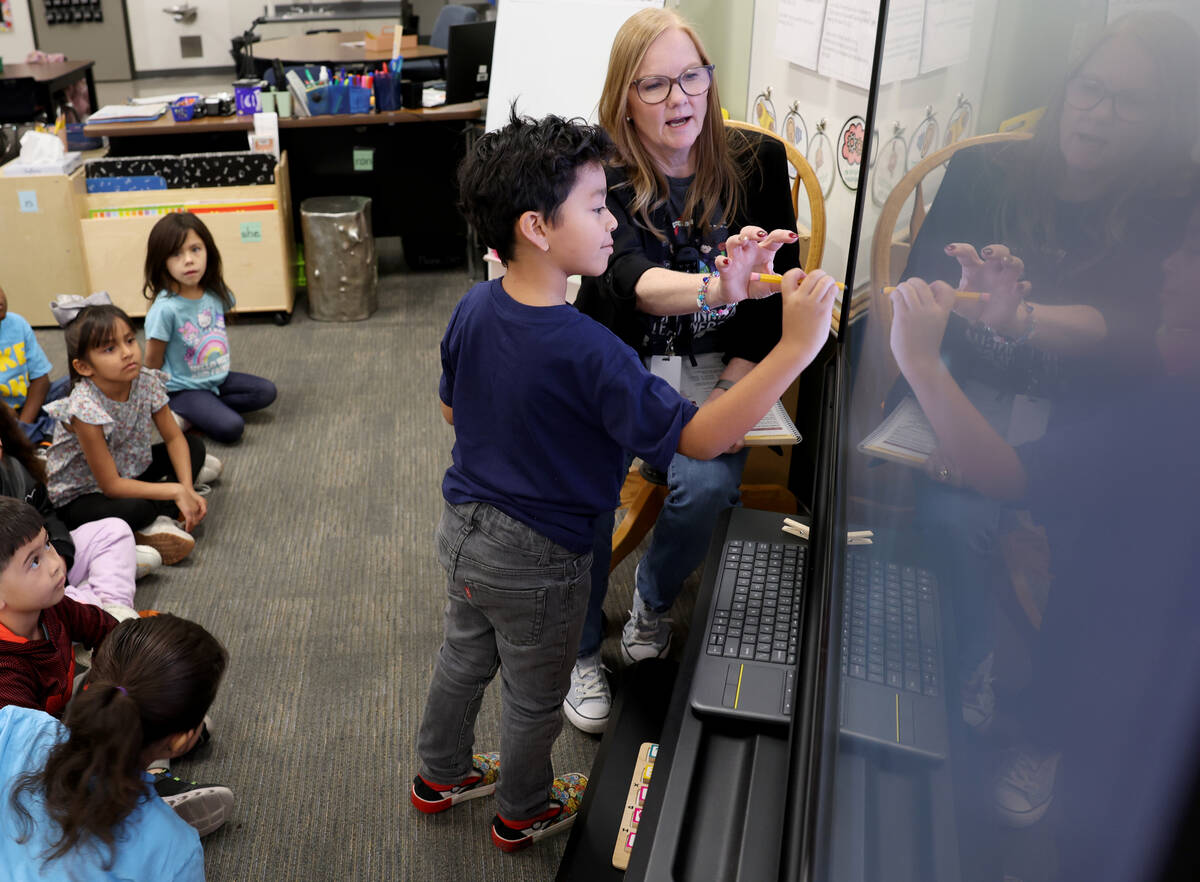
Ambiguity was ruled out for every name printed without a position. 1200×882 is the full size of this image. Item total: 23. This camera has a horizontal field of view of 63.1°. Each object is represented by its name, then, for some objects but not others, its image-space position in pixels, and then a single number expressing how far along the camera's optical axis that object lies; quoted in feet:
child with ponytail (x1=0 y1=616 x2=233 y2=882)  4.05
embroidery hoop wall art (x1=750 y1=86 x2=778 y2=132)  9.57
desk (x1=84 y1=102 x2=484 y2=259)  14.35
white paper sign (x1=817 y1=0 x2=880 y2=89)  7.30
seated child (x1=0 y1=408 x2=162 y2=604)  7.29
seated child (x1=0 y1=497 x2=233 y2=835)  5.26
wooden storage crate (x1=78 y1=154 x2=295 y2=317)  12.73
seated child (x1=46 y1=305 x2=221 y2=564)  8.09
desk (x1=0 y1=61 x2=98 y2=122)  19.03
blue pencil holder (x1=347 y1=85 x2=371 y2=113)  14.57
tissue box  12.53
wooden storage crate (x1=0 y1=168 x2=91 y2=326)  12.55
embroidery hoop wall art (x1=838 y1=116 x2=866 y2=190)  7.72
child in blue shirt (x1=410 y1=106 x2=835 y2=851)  3.99
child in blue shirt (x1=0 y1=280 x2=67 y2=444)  9.14
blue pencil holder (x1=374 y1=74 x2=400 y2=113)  14.70
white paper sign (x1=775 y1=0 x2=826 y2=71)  8.27
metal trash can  13.44
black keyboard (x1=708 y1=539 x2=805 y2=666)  3.99
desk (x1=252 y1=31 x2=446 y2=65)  17.57
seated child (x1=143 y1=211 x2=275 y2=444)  10.19
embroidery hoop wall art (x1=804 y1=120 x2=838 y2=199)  8.29
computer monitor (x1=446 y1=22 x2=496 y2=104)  14.24
